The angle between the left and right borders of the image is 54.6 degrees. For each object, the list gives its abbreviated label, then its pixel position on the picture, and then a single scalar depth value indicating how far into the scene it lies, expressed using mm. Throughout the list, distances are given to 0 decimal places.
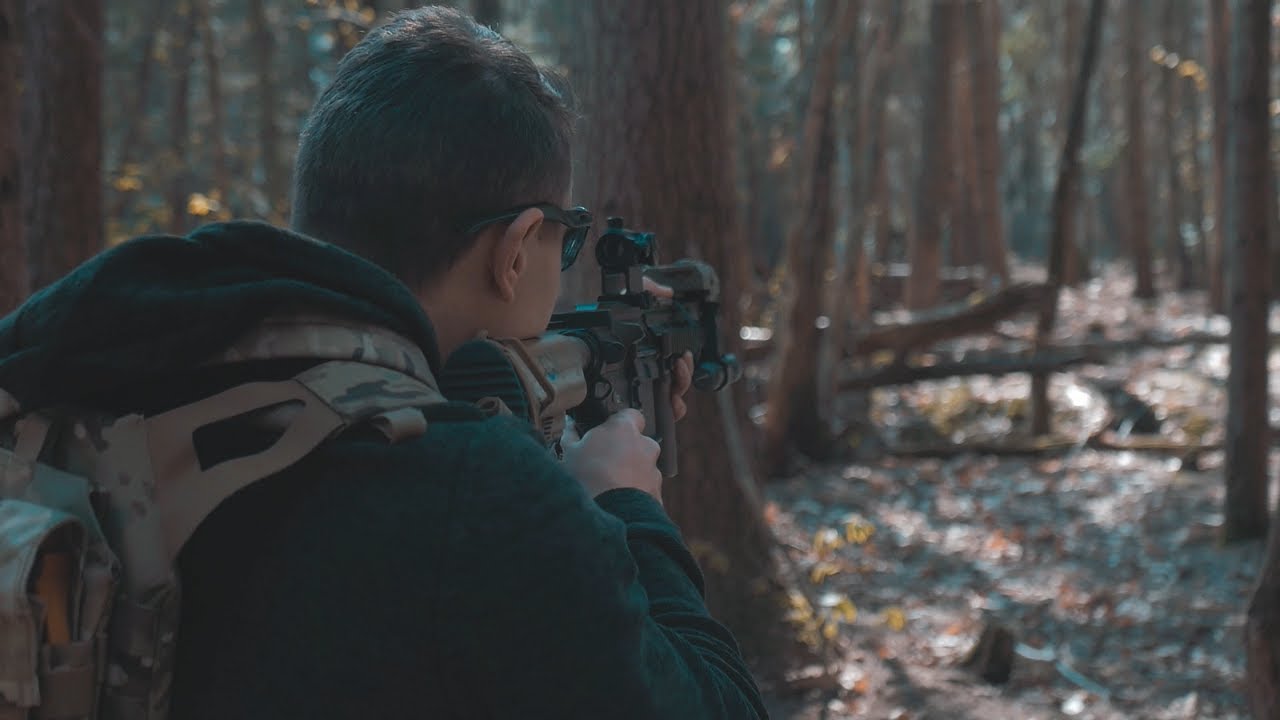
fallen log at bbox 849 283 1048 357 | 12523
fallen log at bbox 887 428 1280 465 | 10531
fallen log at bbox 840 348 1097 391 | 11531
